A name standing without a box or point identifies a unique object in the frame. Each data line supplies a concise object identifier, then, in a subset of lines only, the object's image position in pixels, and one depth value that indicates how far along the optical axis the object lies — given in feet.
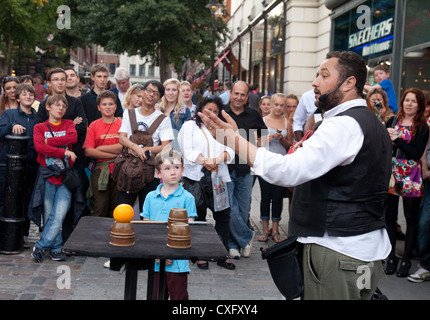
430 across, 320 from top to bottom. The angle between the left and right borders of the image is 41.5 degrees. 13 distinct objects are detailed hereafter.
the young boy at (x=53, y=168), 20.84
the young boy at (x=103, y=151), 21.72
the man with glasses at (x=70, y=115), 21.86
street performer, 8.96
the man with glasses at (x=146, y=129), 20.72
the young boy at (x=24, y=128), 21.97
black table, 9.68
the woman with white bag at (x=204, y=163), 20.20
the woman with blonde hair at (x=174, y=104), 25.00
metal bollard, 21.48
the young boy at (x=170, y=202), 14.02
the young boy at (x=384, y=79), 26.14
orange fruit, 10.45
